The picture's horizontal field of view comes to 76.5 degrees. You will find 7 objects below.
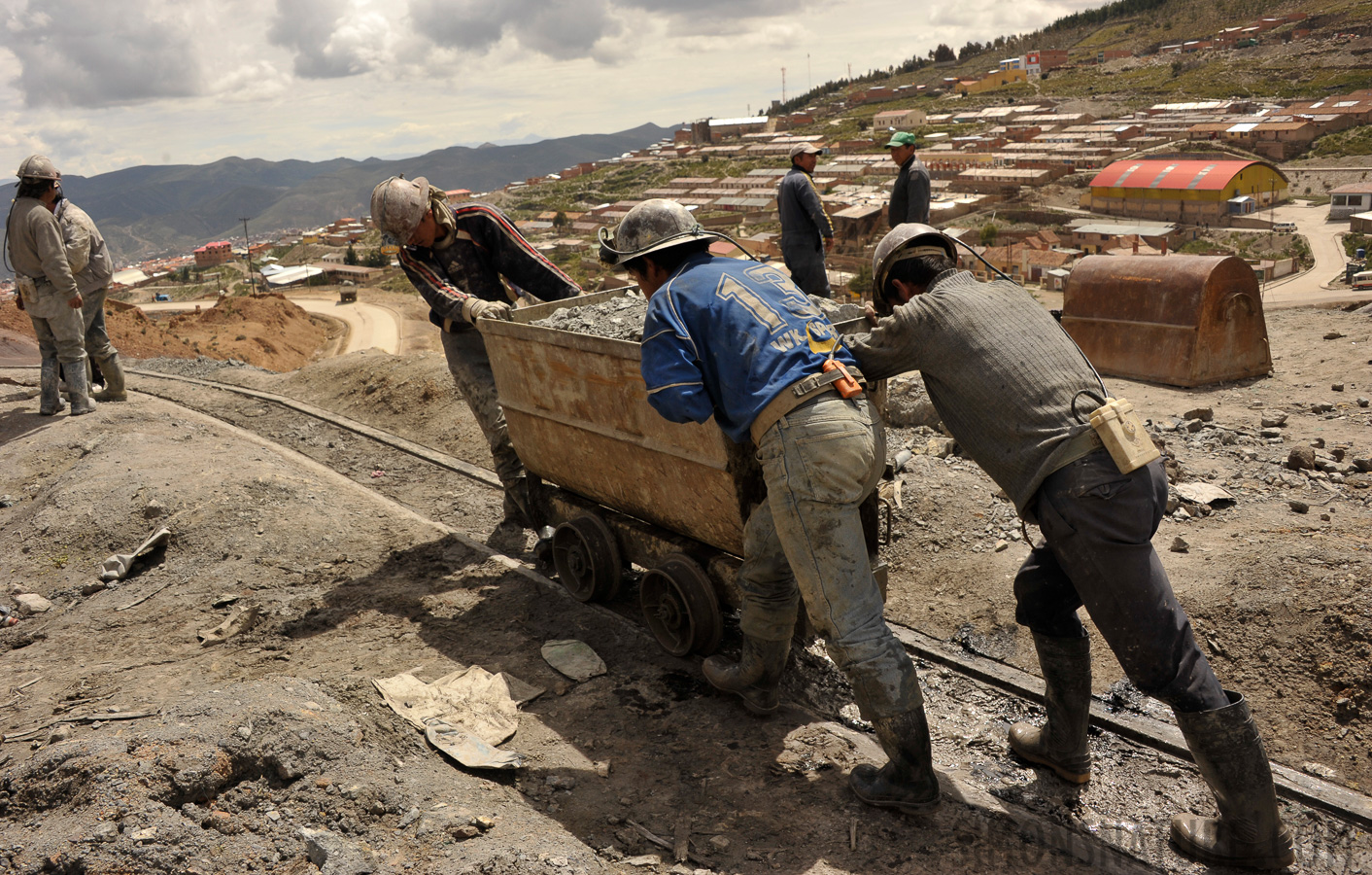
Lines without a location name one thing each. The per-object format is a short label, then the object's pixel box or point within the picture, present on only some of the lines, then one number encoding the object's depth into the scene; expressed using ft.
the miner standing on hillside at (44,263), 24.95
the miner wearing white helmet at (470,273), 17.06
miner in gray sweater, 9.01
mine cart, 12.41
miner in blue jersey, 9.83
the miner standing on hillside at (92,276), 26.07
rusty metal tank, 25.58
